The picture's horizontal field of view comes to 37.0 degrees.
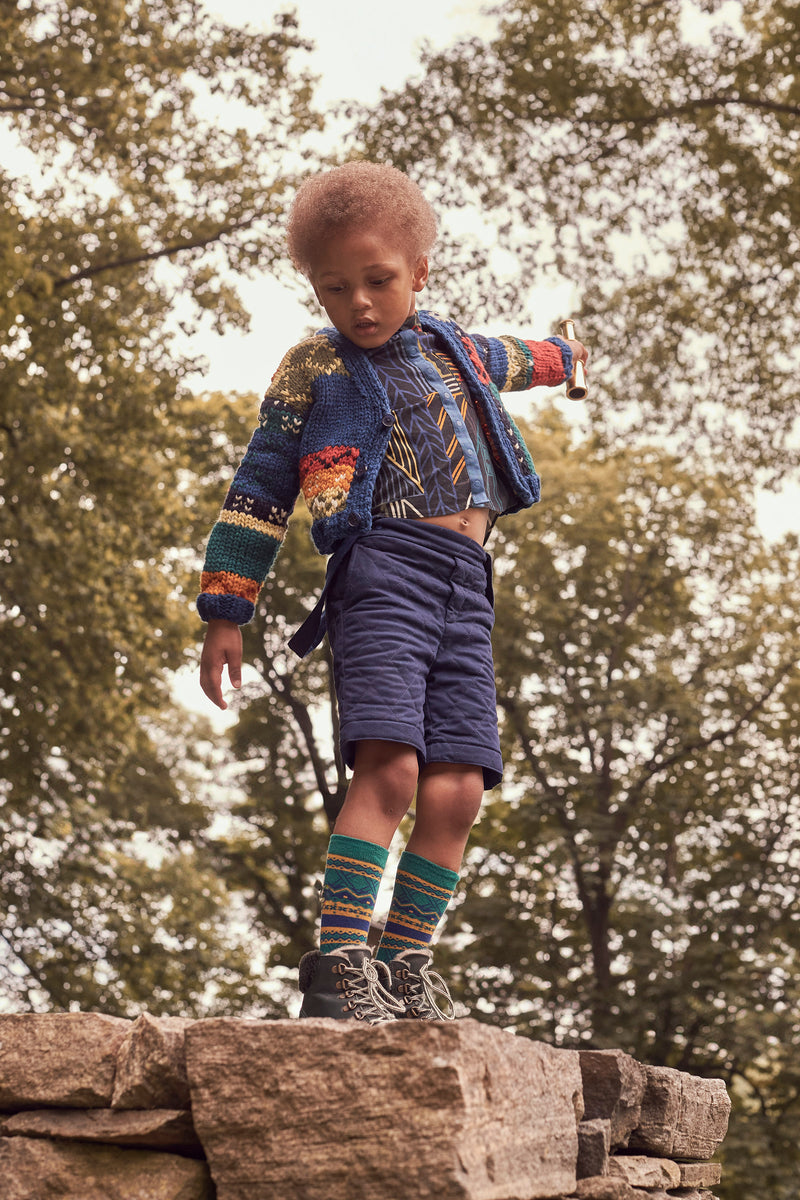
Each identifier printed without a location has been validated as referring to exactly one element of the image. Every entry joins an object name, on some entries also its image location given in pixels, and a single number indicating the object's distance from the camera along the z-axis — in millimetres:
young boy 2525
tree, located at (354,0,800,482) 11125
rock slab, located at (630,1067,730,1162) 2875
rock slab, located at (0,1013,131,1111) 2111
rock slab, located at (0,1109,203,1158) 2025
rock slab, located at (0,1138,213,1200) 1979
